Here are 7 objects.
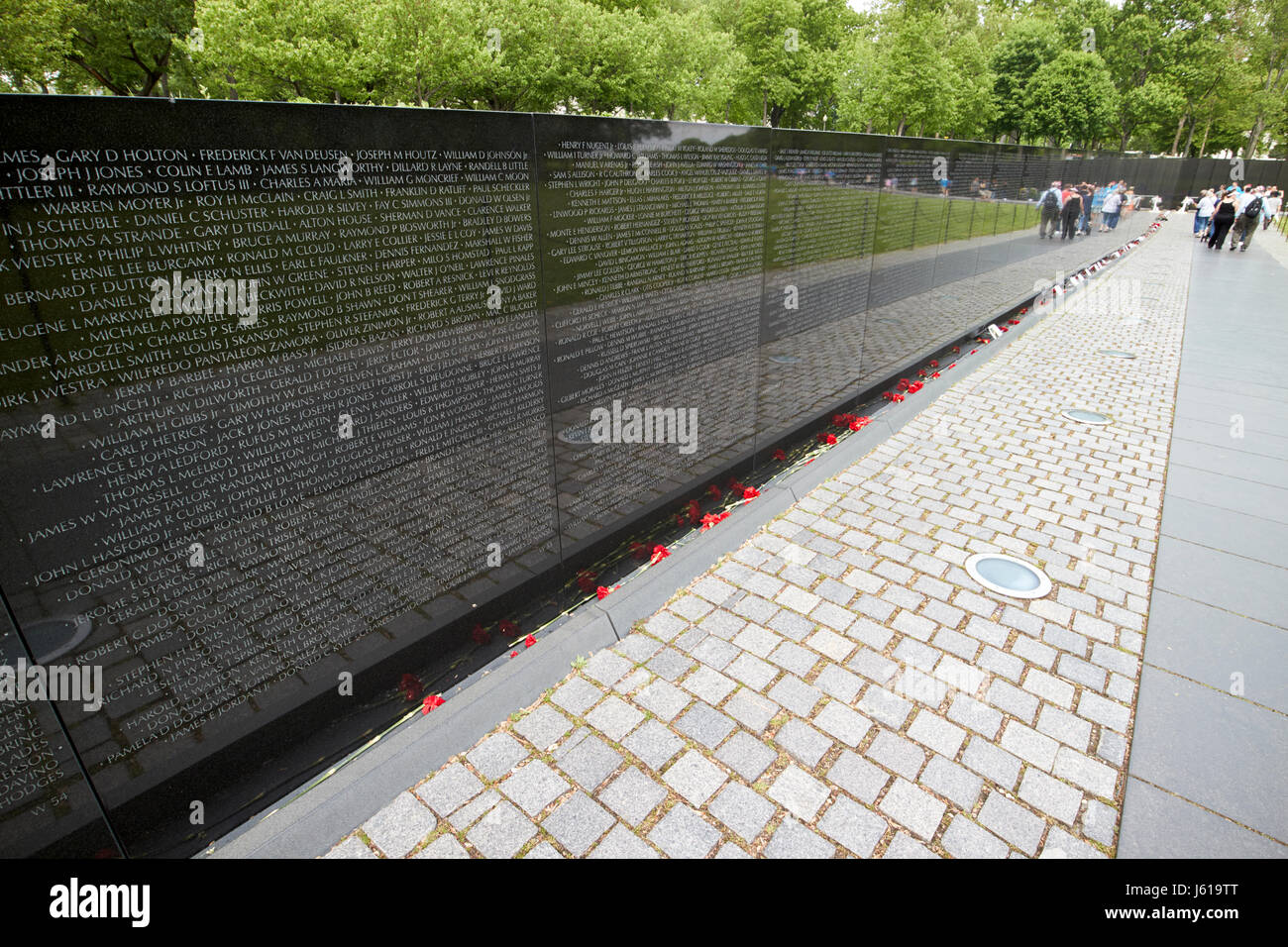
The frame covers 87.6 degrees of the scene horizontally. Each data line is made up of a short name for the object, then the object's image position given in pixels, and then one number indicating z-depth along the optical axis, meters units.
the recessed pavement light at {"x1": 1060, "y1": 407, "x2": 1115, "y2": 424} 8.23
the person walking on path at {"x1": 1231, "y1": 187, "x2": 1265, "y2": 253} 23.09
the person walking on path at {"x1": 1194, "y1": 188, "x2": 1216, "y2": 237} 27.08
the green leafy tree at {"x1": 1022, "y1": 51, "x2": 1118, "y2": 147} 36.97
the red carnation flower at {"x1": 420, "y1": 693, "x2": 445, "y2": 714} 3.69
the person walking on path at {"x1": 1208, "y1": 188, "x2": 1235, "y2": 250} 23.42
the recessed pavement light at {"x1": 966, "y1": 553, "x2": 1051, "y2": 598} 4.88
